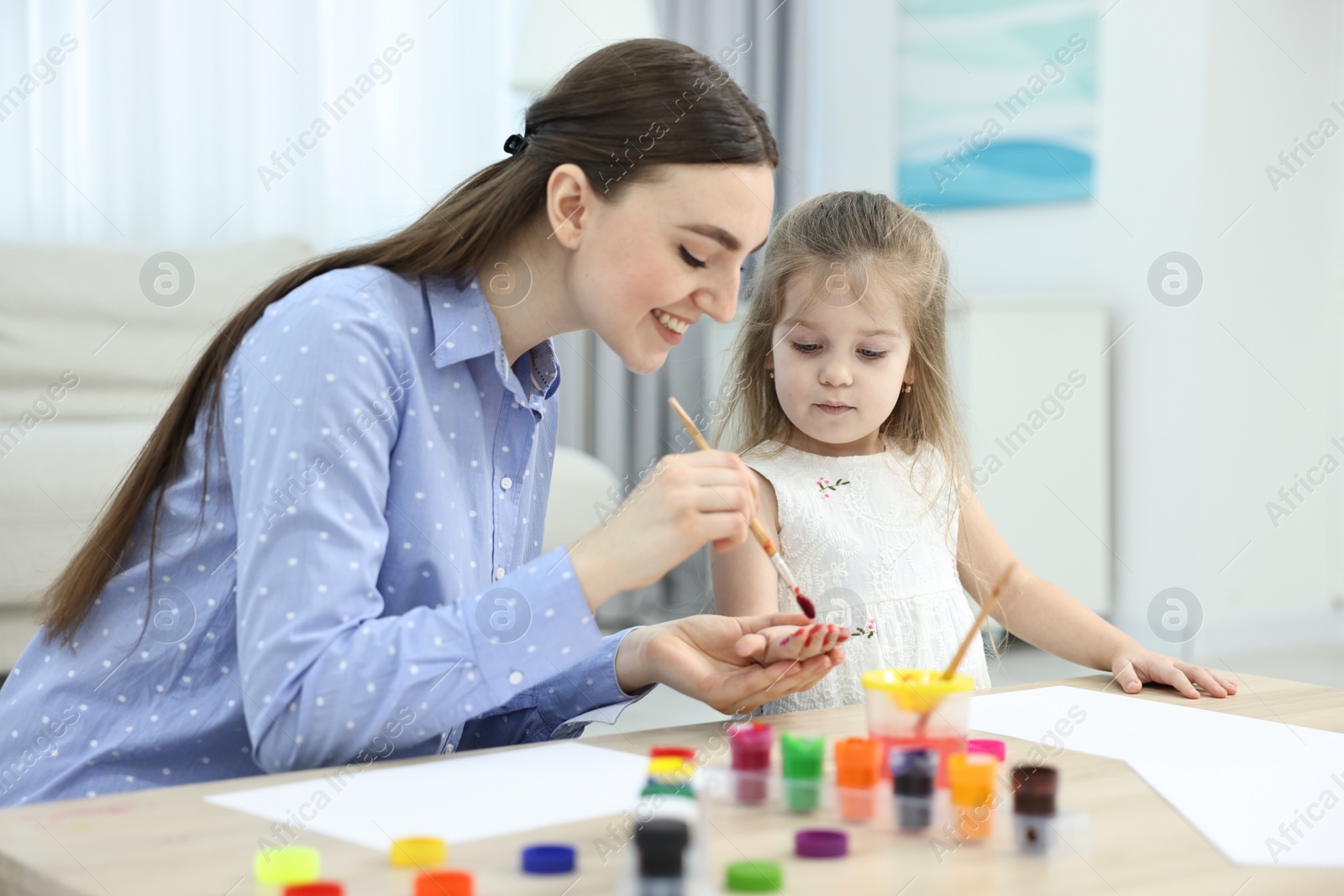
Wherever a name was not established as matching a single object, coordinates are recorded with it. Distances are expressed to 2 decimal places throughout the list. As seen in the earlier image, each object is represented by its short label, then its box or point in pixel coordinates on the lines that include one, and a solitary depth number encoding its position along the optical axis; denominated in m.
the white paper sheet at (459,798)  1.72
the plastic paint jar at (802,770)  1.75
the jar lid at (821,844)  1.67
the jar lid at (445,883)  1.59
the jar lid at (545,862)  1.63
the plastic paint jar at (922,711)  1.86
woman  1.92
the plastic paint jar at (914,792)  1.72
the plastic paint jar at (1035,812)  1.68
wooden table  1.62
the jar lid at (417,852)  1.64
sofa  5.14
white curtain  5.77
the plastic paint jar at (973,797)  1.71
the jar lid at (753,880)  1.61
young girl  2.54
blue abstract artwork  6.63
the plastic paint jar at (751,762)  1.77
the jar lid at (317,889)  1.58
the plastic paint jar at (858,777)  1.74
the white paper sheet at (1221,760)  1.73
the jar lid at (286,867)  1.61
